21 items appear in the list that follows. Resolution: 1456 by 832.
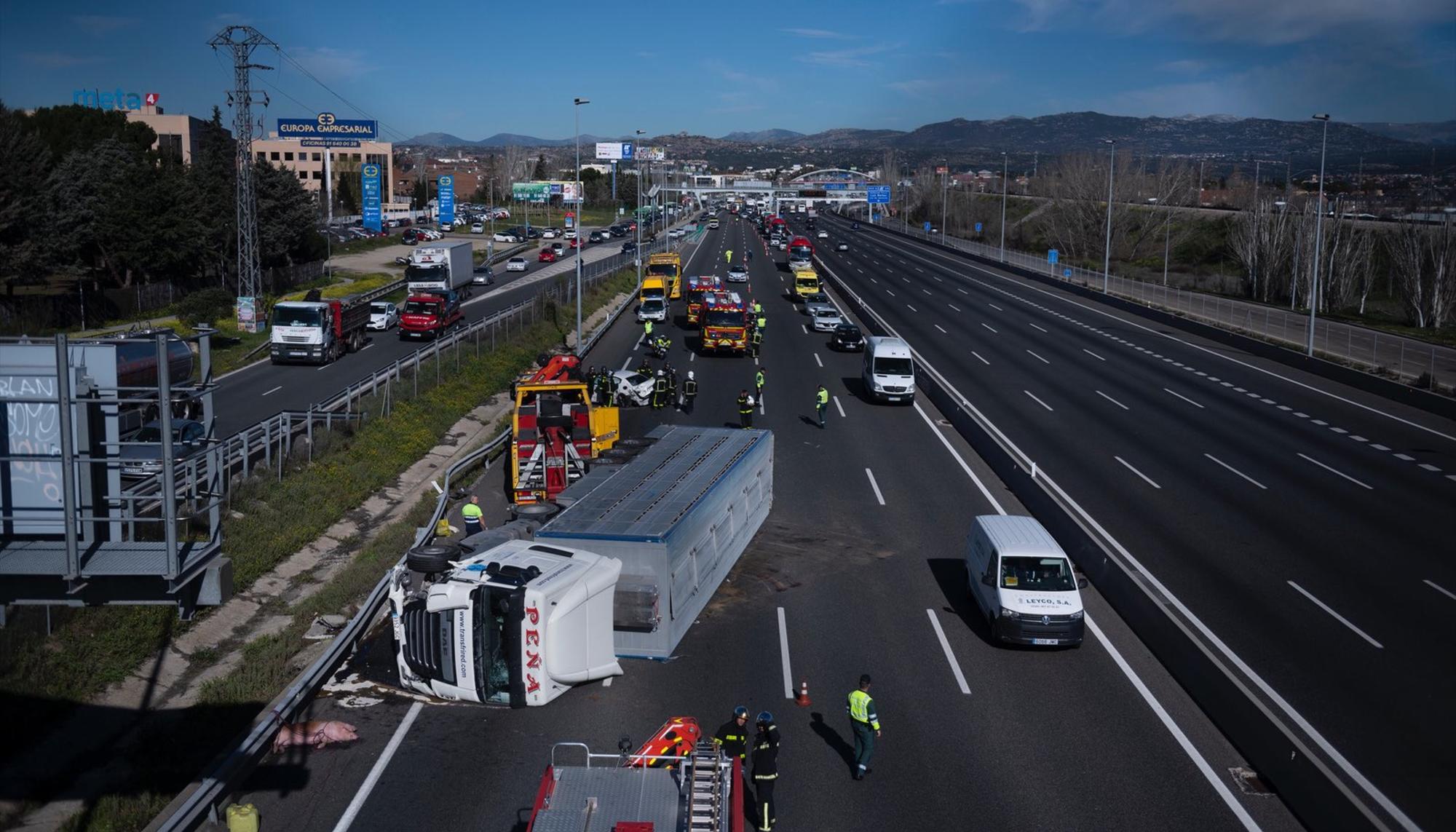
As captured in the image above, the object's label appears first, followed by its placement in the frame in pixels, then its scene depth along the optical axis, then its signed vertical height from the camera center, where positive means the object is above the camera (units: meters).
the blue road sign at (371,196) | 90.94 +3.91
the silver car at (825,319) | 54.88 -3.27
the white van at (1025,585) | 16.84 -5.00
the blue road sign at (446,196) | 104.38 +4.50
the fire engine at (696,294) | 55.56 -2.18
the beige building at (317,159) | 148.75 +11.37
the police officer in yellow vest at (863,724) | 12.68 -5.18
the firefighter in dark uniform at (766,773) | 11.58 -5.21
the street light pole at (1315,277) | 40.47 -0.77
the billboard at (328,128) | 94.62 +9.47
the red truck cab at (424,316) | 49.03 -2.98
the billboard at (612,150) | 186.16 +15.84
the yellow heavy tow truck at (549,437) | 24.47 -4.06
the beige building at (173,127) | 119.19 +11.97
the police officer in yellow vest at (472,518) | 20.25 -4.73
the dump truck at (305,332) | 42.75 -3.23
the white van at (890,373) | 37.66 -3.96
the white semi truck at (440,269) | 57.97 -1.16
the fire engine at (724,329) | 46.97 -3.21
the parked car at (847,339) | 49.38 -3.75
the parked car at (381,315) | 53.53 -3.25
